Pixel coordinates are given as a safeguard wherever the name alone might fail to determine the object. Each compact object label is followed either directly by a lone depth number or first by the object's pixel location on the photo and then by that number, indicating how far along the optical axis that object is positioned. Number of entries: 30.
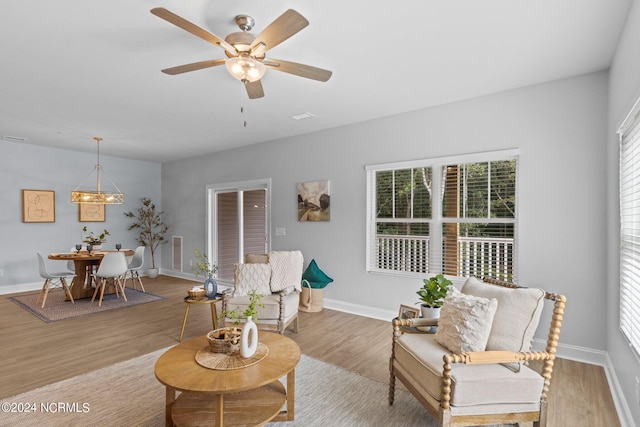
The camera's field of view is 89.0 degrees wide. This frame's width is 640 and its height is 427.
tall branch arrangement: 7.30
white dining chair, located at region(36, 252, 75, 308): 4.98
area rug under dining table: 4.51
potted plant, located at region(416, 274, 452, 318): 2.84
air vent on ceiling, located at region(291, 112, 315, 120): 4.23
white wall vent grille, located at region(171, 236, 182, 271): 7.27
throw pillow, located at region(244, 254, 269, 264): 4.09
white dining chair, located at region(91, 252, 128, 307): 5.05
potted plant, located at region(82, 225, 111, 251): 5.69
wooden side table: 3.43
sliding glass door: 5.90
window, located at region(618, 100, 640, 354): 2.05
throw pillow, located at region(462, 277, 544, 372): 1.98
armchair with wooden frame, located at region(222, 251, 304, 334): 3.43
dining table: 5.25
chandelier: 5.24
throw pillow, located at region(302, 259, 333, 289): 4.73
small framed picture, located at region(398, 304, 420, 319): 3.12
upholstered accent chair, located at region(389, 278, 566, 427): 1.78
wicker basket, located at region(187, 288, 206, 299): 3.50
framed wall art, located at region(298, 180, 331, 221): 4.86
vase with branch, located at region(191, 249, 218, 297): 6.52
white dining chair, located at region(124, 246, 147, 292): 6.11
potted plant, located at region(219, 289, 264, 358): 2.05
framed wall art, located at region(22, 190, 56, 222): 5.87
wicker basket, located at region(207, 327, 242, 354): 2.12
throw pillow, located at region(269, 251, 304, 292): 3.87
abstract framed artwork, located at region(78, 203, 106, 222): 6.53
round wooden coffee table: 1.75
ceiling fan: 1.83
